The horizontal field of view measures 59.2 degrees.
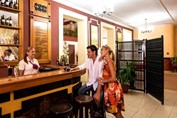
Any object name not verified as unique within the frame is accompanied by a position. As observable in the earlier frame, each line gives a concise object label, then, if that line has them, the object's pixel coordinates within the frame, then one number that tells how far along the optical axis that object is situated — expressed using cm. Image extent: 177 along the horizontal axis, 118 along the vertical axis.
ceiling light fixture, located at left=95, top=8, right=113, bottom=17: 469
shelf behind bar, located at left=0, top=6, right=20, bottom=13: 352
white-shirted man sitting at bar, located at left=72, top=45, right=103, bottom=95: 287
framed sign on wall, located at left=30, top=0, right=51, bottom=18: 426
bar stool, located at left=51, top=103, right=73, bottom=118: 201
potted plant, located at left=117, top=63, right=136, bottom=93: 541
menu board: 426
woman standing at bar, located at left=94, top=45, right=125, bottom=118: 267
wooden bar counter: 181
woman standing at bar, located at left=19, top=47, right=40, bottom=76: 321
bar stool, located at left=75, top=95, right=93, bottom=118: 244
